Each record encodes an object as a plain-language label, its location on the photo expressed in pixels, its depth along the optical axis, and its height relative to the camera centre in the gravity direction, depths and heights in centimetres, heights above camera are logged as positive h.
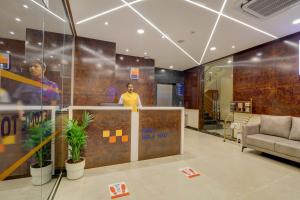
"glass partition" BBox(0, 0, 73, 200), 117 +1
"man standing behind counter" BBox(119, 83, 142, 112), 409 +8
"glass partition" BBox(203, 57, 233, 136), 788 +39
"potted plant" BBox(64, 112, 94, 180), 244 -78
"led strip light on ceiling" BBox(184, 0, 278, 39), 290 +192
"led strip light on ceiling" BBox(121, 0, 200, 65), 305 +197
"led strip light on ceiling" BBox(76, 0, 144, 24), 300 +197
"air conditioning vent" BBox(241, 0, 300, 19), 256 +178
